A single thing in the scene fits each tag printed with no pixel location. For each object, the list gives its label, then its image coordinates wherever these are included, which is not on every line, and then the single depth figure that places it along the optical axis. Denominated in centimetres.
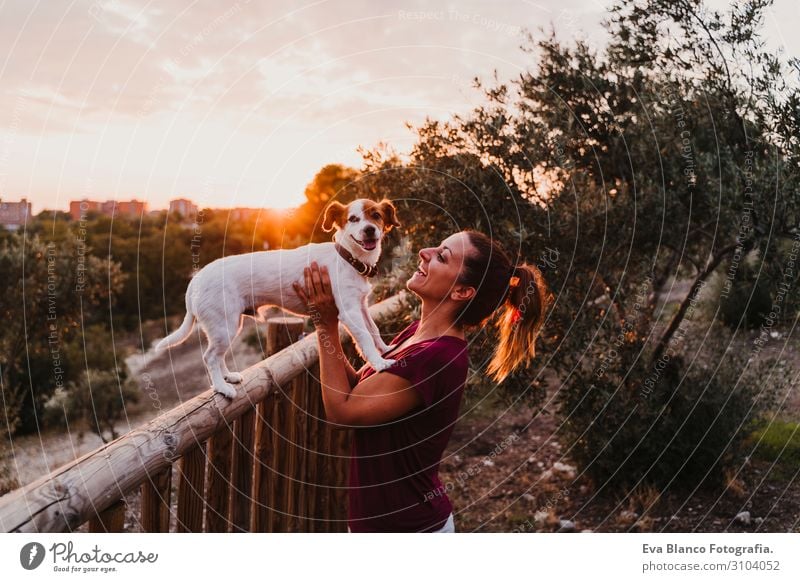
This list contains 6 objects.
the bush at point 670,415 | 498
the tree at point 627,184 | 411
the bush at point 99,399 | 1084
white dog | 205
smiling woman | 240
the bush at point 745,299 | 495
